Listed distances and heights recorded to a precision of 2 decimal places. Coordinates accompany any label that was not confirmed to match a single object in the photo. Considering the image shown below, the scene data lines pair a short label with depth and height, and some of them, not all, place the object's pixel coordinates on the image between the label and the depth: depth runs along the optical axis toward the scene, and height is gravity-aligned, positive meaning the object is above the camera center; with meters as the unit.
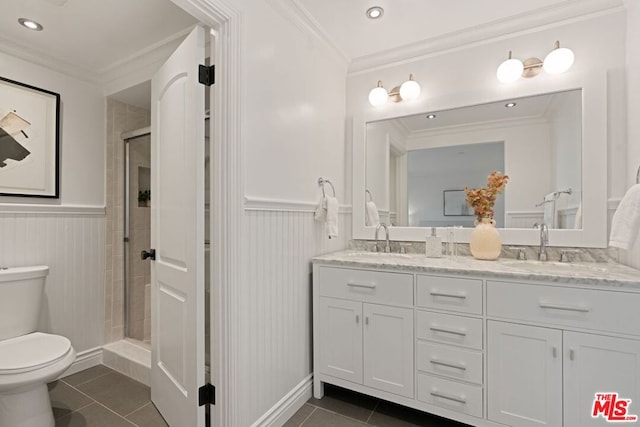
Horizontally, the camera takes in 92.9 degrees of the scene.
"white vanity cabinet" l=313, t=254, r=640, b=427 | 1.31 -0.63
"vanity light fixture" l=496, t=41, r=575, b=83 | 1.81 +0.92
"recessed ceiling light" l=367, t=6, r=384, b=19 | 1.83 +1.23
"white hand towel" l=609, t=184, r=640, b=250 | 1.33 -0.04
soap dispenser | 2.06 -0.23
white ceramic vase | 1.89 -0.18
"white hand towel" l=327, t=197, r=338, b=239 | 2.04 -0.03
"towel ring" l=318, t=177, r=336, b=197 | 2.15 +0.23
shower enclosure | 2.61 -0.23
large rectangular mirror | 1.80 +0.37
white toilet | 1.46 -0.74
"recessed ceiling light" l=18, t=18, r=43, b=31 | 1.82 +1.16
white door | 1.44 -0.11
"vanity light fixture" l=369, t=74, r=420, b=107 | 2.24 +0.91
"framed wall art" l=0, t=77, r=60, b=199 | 1.99 +0.50
